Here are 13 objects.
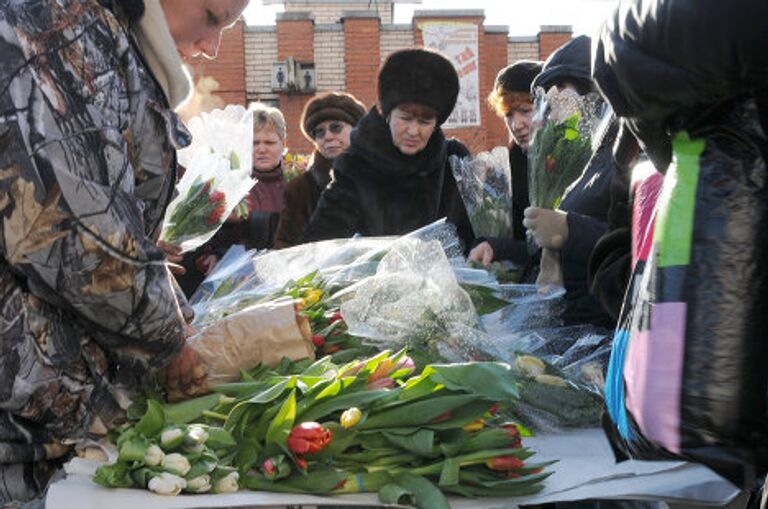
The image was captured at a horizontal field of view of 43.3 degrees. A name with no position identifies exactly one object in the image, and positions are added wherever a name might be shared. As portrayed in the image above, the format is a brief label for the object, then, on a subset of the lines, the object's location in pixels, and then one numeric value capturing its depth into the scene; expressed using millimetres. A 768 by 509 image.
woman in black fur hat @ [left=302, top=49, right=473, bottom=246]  3830
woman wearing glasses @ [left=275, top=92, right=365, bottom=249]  4586
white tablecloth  1638
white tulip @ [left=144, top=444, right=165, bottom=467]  1699
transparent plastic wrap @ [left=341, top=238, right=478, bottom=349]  2240
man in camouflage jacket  1583
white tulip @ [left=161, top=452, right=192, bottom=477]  1680
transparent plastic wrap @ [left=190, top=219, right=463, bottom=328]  2572
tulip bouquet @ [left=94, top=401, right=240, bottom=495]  1673
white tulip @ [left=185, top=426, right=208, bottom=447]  1753
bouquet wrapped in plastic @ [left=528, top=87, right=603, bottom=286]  2586
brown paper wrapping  2096
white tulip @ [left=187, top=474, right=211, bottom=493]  1678
